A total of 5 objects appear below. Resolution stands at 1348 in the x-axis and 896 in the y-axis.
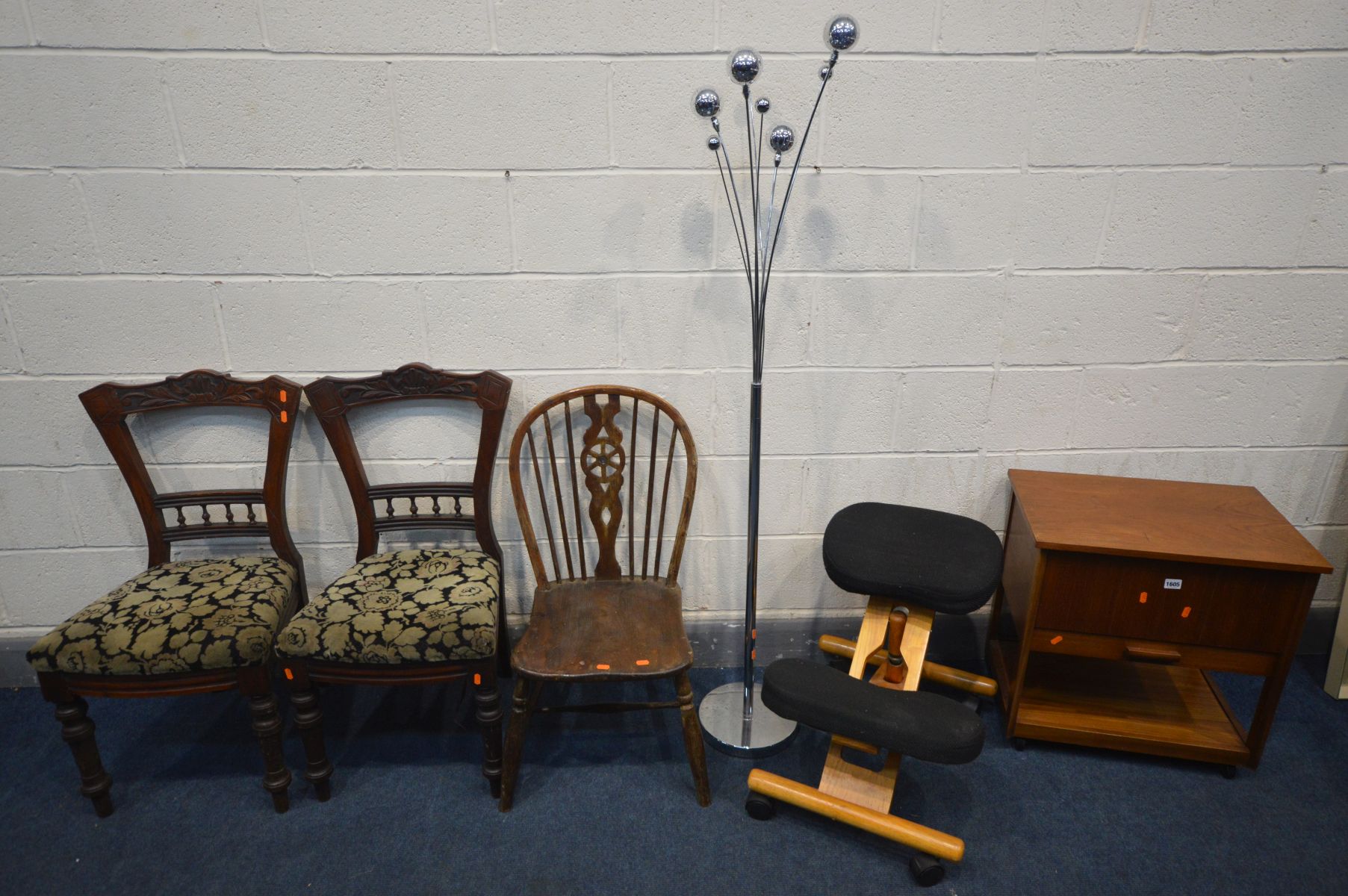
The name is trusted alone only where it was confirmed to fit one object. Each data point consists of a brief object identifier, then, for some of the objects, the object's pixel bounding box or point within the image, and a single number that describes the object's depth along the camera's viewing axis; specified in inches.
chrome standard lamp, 60.4
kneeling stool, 63.5
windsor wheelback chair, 68.6
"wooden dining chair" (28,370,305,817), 66.6
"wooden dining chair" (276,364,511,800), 67.5
